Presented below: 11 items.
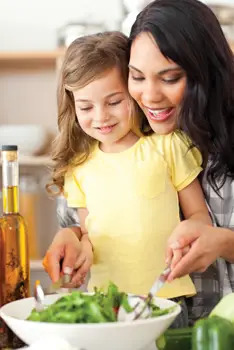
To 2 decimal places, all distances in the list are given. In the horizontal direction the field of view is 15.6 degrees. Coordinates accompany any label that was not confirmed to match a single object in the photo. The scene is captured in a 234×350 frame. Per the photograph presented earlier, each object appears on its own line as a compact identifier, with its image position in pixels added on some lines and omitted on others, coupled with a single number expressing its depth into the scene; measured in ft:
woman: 4.83
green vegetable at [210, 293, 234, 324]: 3.65
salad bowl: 3.33
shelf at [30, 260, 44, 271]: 10.21
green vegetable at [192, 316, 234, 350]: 3.49
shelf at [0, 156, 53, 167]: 10.61
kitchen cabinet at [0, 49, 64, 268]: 11.46
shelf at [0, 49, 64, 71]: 10.71
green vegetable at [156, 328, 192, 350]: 3.69
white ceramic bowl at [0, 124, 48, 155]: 10.34
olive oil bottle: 3.94
